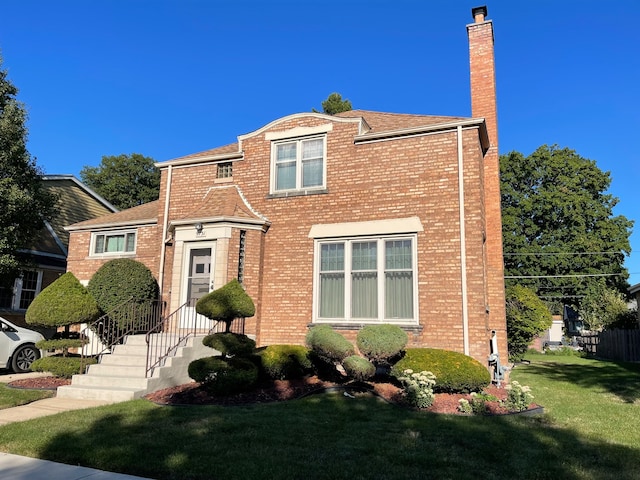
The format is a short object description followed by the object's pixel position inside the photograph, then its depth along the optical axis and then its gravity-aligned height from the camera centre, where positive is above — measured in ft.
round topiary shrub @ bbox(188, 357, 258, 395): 26.63 -4.24
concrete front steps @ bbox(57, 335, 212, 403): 27.48 -4.82
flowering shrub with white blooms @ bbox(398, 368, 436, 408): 24.48 -4.46
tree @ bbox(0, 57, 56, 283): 45.78 +11.54
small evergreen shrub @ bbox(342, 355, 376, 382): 26.73 -3.66
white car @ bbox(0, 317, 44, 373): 37.73 -4.06
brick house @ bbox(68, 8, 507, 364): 33.45 +6.62
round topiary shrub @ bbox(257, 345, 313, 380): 29.55 -3.78
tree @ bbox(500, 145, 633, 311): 119.24 +23.27
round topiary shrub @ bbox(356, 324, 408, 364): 27.81 -2.24
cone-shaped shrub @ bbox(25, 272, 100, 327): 33.30 -0.43
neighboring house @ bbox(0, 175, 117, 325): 58.85 +7.20
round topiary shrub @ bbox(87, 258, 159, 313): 38.04 +1.48
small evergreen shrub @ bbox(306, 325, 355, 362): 28.09 -2.47
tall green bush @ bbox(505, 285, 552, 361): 42.70 -0.81
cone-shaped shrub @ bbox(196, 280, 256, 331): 30.19 -0.08
